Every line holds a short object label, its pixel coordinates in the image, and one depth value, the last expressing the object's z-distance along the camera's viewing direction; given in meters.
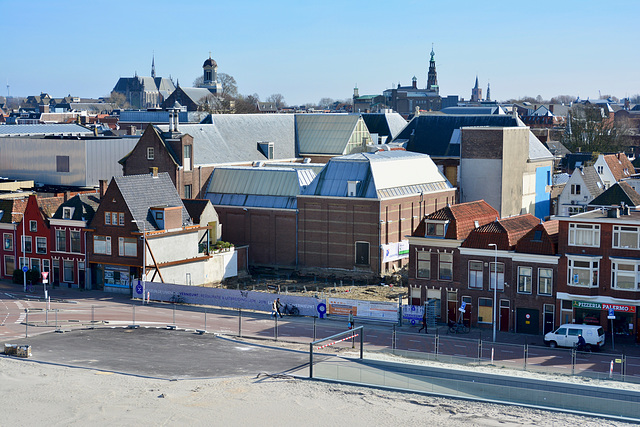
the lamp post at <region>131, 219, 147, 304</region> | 71.69
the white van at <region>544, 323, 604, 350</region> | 53.50
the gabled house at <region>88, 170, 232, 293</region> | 73.12
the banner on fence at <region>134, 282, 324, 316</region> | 64.50
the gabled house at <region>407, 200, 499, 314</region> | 62.62
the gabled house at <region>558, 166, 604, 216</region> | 94.94
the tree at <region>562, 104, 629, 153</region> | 140.00
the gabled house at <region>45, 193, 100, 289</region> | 76.15
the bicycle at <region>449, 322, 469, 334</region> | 59.12
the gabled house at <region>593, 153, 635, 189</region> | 100.88
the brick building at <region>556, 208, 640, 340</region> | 55.22
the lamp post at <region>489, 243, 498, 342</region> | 58.47
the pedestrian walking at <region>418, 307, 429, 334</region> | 59.64
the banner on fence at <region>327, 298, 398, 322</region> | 62.16
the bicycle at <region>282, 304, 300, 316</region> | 64.69
